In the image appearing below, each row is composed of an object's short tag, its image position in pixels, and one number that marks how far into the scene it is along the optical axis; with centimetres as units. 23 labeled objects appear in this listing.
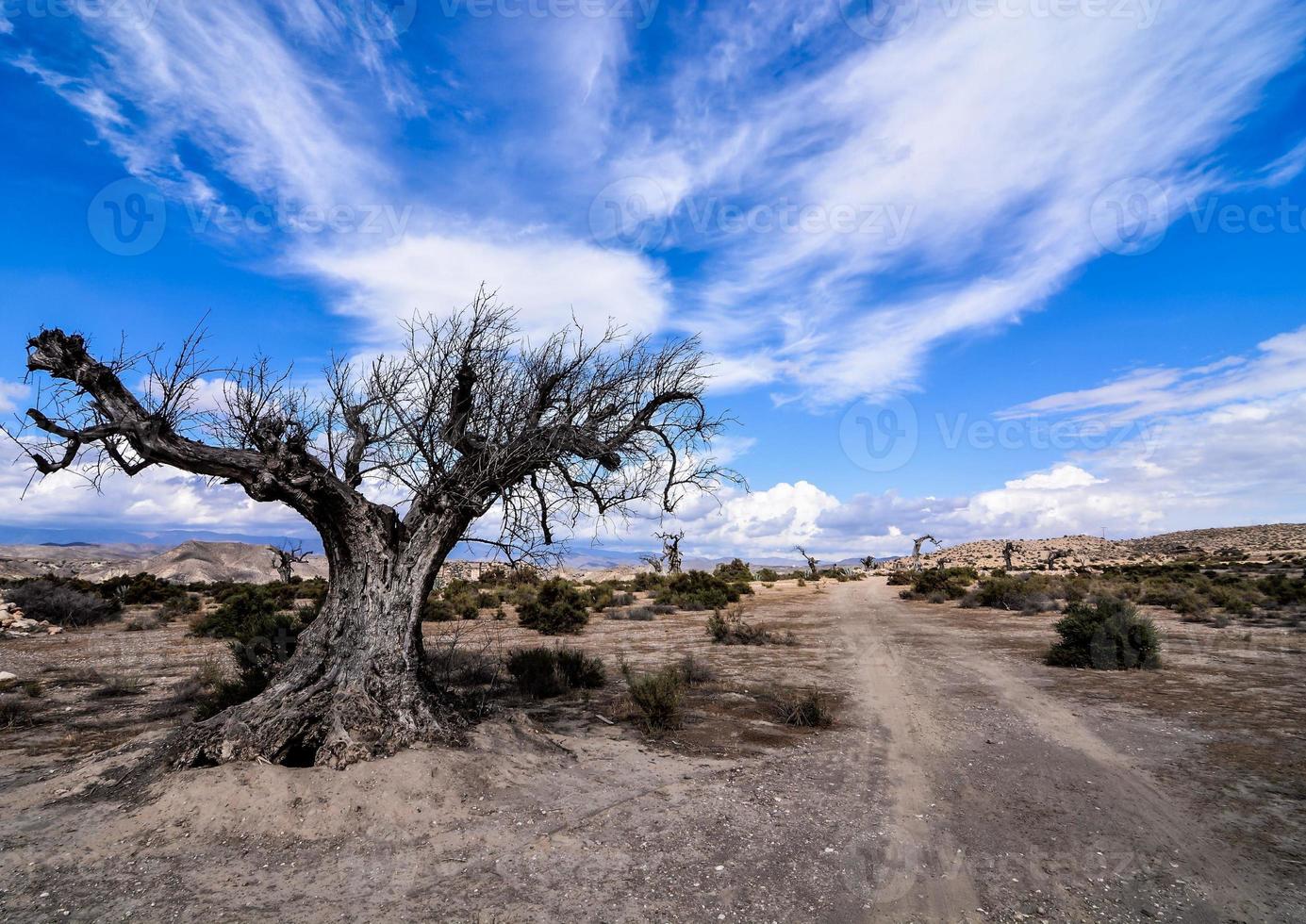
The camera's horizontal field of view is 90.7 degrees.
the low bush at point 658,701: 998
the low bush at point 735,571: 5353
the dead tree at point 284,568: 3423
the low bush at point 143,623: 2283
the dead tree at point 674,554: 5271
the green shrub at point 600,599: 3270
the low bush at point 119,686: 1265
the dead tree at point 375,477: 711
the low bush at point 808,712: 1027
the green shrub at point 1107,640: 1439
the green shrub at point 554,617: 2344
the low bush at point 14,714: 1023
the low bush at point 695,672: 1358
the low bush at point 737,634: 1994
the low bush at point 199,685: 1166
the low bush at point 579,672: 1310
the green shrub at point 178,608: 2573
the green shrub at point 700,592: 3275
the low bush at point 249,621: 1568
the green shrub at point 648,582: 4266
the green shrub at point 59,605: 2320
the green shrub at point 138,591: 3030
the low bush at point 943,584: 3566
